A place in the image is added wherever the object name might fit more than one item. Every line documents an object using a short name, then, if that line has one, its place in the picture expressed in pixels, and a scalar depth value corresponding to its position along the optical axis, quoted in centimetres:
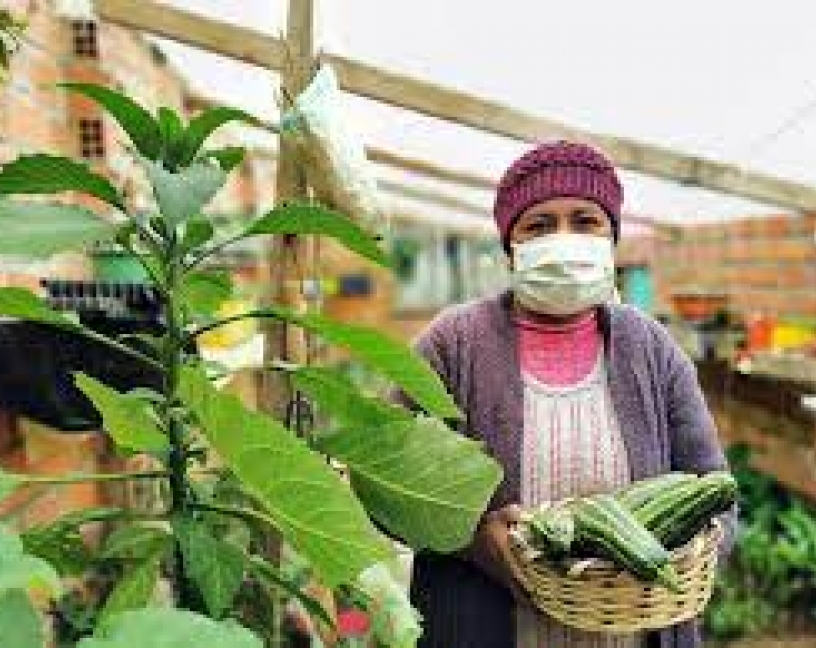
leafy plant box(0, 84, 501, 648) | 93
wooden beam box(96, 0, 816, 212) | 216
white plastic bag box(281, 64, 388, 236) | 134
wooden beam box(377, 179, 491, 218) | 543
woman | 161
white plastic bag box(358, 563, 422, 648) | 119
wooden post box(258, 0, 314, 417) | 146
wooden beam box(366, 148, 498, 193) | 397
